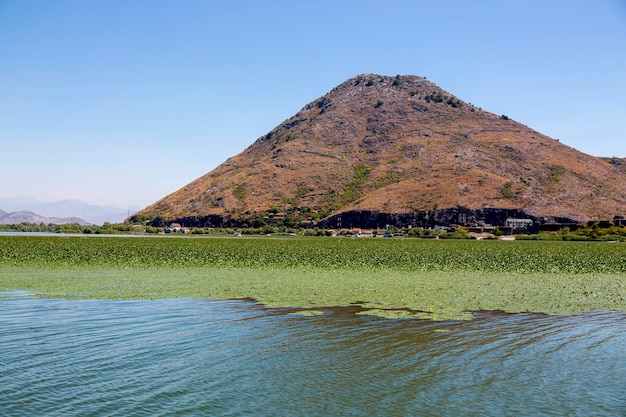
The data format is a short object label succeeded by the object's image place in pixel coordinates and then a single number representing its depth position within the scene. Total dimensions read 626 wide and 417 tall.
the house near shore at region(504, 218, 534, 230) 167.38
